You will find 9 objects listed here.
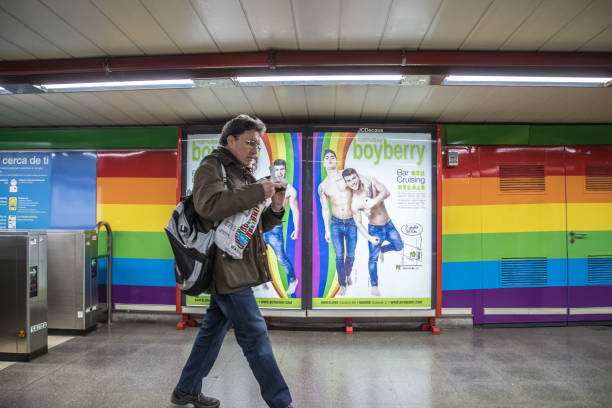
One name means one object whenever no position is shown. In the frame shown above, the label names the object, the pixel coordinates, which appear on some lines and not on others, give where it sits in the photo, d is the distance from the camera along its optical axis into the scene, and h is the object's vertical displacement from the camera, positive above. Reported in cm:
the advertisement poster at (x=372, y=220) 414 -7
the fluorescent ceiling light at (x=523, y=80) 290 +112
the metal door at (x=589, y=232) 444 -23
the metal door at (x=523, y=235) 441 -26
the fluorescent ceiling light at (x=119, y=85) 305 +113
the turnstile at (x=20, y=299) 326 -81
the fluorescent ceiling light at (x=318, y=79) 290 +113
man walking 184 -31
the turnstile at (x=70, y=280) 402 -76
